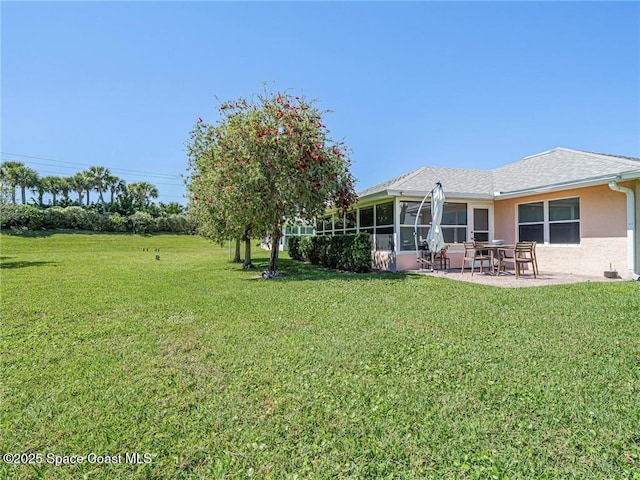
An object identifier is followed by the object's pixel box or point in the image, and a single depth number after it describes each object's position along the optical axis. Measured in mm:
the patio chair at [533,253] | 9844
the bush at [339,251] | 12094
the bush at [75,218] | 42312
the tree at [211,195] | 11164
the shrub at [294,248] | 19281
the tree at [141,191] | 62344
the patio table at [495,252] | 10406
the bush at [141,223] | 46312
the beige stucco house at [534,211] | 9656
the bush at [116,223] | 45112
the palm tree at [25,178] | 48844
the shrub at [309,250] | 16478
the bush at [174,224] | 48188
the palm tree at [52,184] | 57688
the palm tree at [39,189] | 55581
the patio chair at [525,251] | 9828
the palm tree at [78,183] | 58594
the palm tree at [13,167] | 45656
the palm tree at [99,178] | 58562
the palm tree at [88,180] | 58316
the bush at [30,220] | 37591
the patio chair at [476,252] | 10844
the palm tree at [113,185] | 61641
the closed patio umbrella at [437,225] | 11078
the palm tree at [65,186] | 59125
